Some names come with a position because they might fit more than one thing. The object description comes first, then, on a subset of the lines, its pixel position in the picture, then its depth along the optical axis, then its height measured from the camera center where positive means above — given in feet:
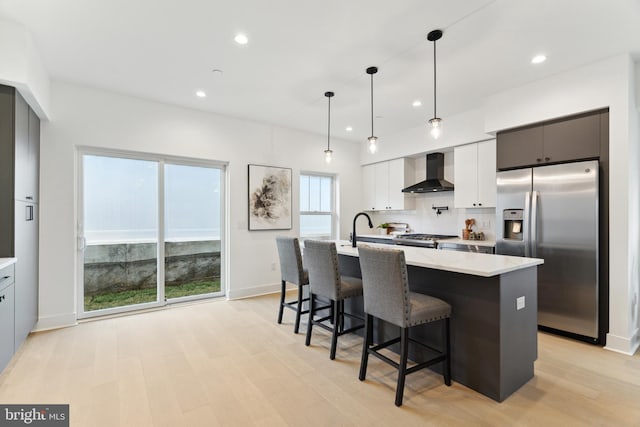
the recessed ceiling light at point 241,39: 8.30 +4.92
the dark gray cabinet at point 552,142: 9.77 +2.56
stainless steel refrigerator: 9.55 -0.73
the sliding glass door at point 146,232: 12.18 -0.79
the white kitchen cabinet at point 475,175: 13.42 +1.83
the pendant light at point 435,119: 8.00 +2.66
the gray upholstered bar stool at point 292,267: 10.73 -1.93
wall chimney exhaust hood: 15.84 +2.10
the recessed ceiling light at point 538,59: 9.21 +4.83
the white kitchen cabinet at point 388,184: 17.61 +1.86
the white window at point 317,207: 17.98 +0.46
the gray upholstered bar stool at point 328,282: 8.75 -2.08
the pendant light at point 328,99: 12.14 +4.85
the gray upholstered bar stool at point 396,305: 6.51 -2.06
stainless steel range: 14.42 -1.24
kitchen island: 6.55 -2.34
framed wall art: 15.46 +0.88
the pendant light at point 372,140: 10.06 +2.54
